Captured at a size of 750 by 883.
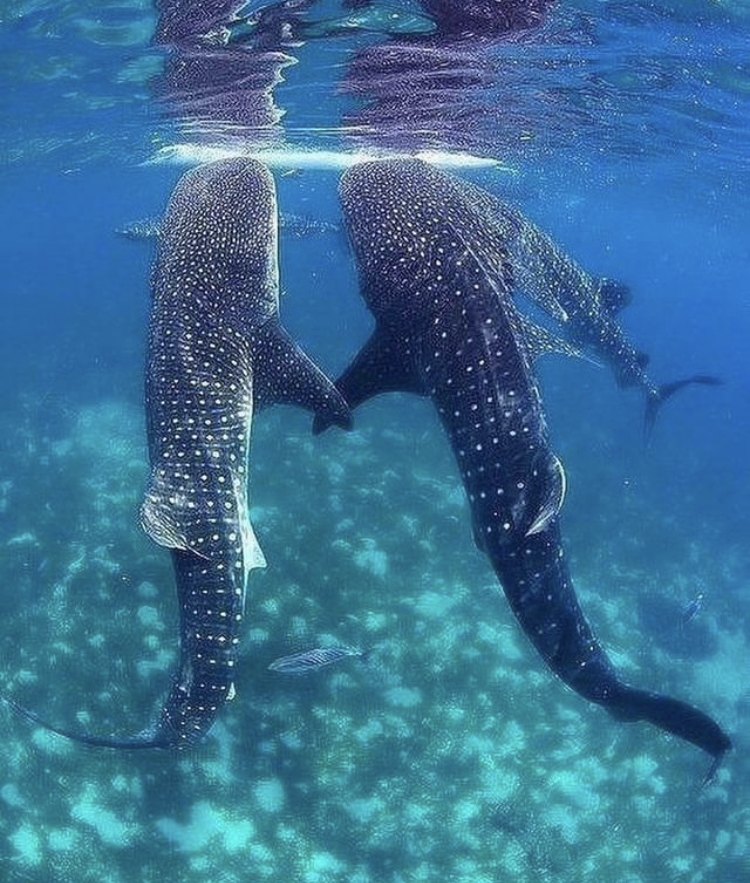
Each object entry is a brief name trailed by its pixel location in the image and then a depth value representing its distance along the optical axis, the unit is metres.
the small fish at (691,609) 15.11
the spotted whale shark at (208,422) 4.61
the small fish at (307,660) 9.71
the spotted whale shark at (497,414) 4.08
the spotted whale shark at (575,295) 6.08
